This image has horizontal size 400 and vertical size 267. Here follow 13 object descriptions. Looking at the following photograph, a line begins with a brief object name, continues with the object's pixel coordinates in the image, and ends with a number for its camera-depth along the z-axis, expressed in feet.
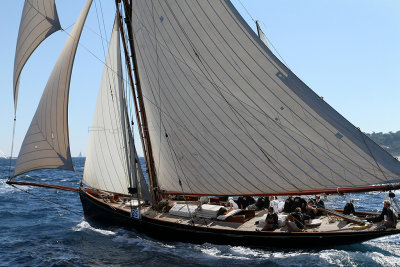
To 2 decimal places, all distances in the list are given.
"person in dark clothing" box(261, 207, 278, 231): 55.42
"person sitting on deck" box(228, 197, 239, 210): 66.44
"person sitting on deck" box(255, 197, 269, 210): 69.36
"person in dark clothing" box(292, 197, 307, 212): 62.75
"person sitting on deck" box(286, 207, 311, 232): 54.34
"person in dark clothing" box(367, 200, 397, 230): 51.26
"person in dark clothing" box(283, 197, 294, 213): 63.82
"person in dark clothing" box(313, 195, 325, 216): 63.88
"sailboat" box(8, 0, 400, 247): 50.24
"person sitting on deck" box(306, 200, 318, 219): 59.82
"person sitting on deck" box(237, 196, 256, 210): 70.13
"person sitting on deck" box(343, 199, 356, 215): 60.34
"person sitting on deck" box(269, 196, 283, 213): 64.18
